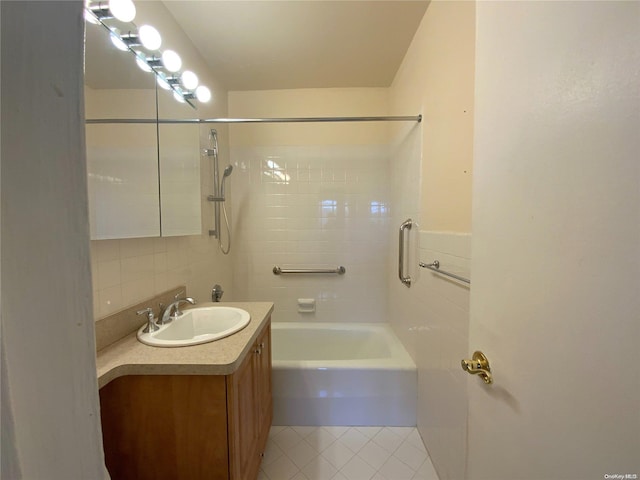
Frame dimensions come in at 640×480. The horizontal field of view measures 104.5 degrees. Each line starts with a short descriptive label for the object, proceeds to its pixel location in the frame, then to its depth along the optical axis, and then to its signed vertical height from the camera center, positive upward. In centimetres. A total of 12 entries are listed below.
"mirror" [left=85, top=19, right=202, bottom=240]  99 +37
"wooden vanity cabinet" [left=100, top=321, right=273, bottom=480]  90 -72
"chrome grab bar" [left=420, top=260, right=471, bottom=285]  108 -21
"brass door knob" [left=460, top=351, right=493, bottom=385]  61 -35
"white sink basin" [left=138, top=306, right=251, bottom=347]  119 -50
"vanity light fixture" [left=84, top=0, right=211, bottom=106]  98 +87
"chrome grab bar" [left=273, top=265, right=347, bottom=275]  237 -39
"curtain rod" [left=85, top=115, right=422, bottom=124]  146 +73
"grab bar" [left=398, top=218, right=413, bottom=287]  173 -18
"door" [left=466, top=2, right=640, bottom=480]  34 -2
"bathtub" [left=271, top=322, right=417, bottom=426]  165 -109
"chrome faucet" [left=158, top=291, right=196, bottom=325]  122 -43
